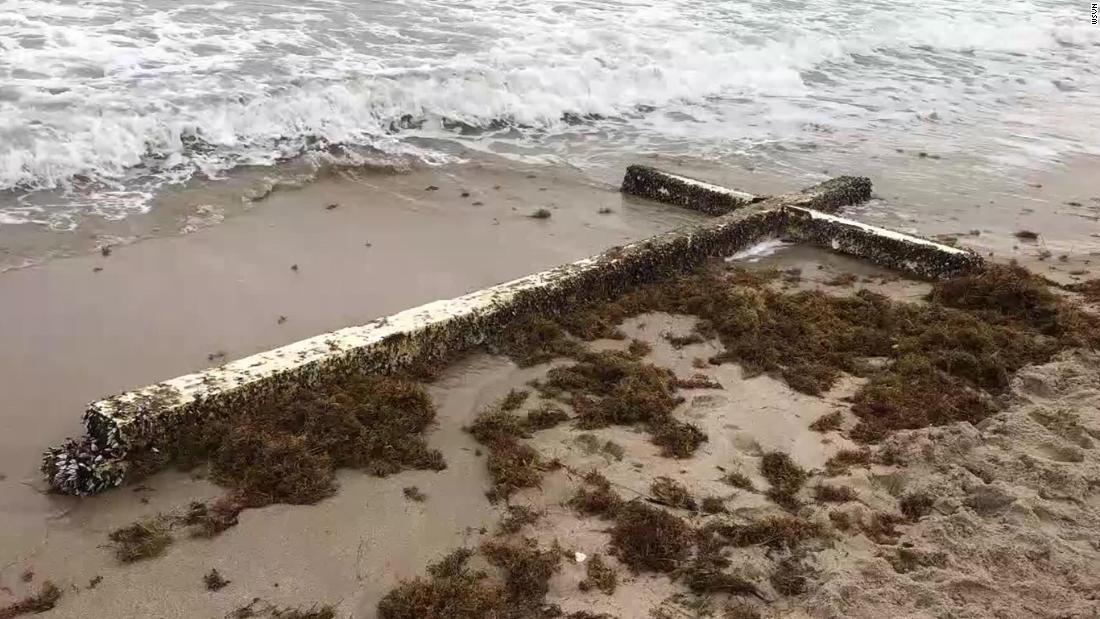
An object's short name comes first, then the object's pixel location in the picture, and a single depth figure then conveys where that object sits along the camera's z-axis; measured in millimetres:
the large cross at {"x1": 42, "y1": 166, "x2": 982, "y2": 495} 3189
